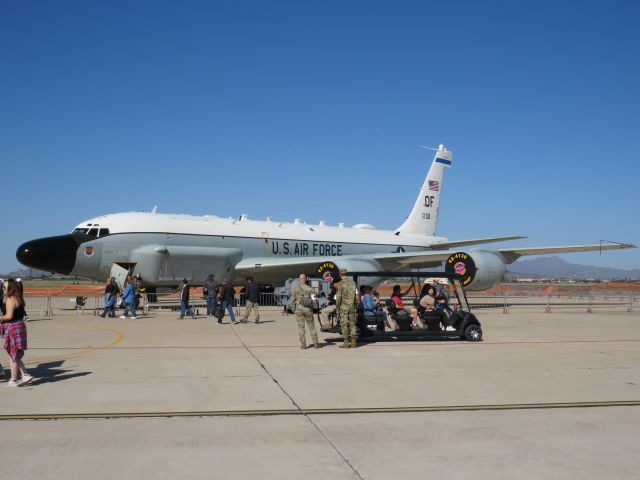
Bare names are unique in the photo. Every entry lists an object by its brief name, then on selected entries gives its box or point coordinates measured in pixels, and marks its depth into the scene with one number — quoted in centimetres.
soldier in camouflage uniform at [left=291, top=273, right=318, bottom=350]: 1345
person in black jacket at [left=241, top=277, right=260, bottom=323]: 1986
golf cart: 1453
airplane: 2450
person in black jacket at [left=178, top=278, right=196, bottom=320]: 2159
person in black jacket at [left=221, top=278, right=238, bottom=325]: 1997
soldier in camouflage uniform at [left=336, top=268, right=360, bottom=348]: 1335
